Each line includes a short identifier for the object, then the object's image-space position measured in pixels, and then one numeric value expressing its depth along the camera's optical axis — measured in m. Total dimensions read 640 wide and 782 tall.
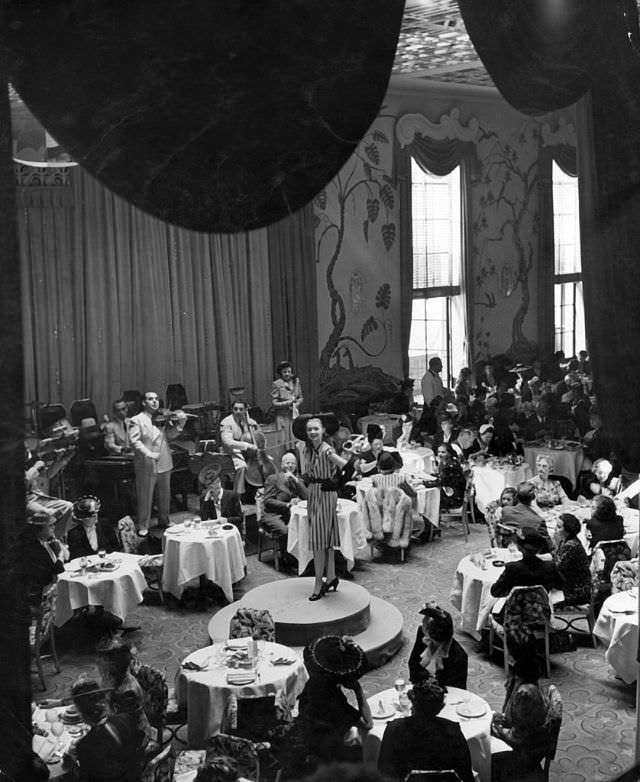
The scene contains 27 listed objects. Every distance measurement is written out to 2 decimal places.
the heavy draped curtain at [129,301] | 4.84
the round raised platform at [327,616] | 7.32
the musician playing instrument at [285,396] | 6.09
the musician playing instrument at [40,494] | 4.69
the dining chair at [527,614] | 7.05
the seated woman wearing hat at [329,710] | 5.25
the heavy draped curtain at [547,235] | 6.51
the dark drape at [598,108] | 6.14
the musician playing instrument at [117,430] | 5.19
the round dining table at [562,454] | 7.43
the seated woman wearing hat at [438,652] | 6.11
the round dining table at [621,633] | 6.97
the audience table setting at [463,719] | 5.66
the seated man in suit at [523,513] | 8.02
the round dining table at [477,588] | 7.86
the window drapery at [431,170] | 7.06
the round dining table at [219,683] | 6.12
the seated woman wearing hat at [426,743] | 5.21
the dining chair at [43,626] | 5.05
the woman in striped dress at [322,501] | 7.07
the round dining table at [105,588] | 5.63
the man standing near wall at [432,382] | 7.27
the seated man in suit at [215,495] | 6.04
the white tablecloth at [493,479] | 9.45
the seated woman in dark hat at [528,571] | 7.24
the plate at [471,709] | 5.89
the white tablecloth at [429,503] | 10.08
